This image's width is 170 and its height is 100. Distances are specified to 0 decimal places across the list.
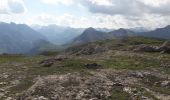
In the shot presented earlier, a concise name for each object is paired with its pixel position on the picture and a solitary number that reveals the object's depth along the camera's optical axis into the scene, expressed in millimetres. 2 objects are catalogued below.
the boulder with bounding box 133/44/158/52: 32574
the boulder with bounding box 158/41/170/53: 31295
